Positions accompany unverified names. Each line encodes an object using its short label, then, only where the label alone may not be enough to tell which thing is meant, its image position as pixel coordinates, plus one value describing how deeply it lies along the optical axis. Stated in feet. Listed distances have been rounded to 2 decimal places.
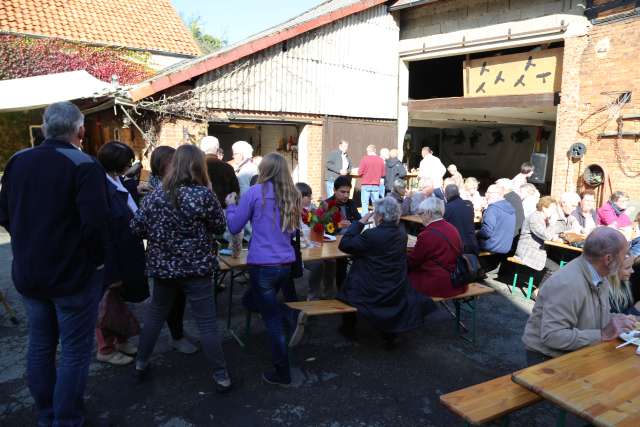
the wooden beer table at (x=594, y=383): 5.95
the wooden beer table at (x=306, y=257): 12.60
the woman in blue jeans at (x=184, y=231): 9.18
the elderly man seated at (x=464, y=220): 17.71
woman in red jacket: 13.20
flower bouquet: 16.06
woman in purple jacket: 10.25
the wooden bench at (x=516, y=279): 18.06
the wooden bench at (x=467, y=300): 13.48
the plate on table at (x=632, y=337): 7.83
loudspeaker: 35.60
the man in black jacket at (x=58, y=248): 7.56
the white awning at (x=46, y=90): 22.91
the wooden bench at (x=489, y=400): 7.20
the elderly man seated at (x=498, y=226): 18.92
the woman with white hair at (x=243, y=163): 17.89
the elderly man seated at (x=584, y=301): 7.98
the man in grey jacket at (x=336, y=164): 33.86
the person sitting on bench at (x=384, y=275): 11.84
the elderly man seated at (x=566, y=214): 19.20
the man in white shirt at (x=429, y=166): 32.65
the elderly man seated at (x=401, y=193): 24.84
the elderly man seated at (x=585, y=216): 19.06
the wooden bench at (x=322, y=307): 11.96
